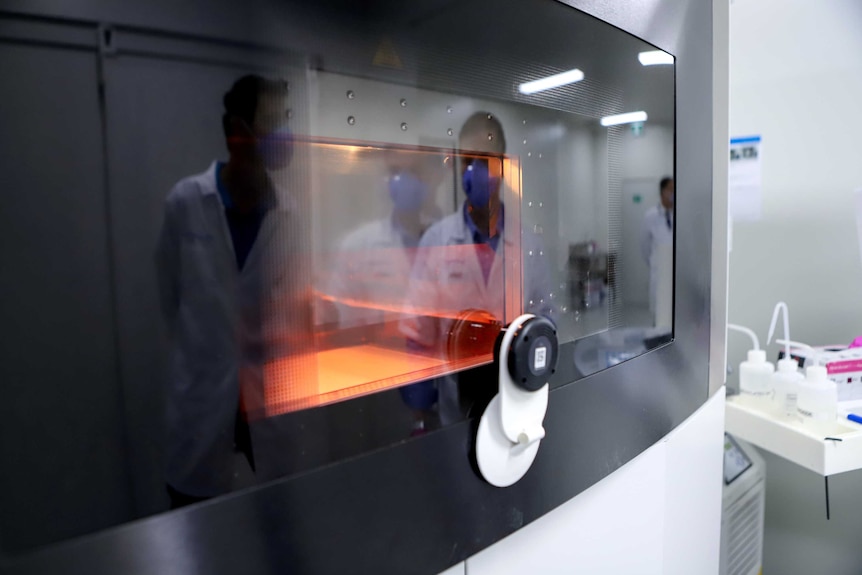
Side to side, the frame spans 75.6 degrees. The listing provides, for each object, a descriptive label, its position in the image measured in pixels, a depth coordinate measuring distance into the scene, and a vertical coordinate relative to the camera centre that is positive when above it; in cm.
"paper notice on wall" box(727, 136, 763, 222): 170 +17
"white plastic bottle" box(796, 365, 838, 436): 112 -34
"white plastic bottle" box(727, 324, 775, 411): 129 -34
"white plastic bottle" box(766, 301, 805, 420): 119 -34
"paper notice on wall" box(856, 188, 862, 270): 134 +5
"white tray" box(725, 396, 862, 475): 105 -42
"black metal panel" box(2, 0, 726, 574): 34 -19
